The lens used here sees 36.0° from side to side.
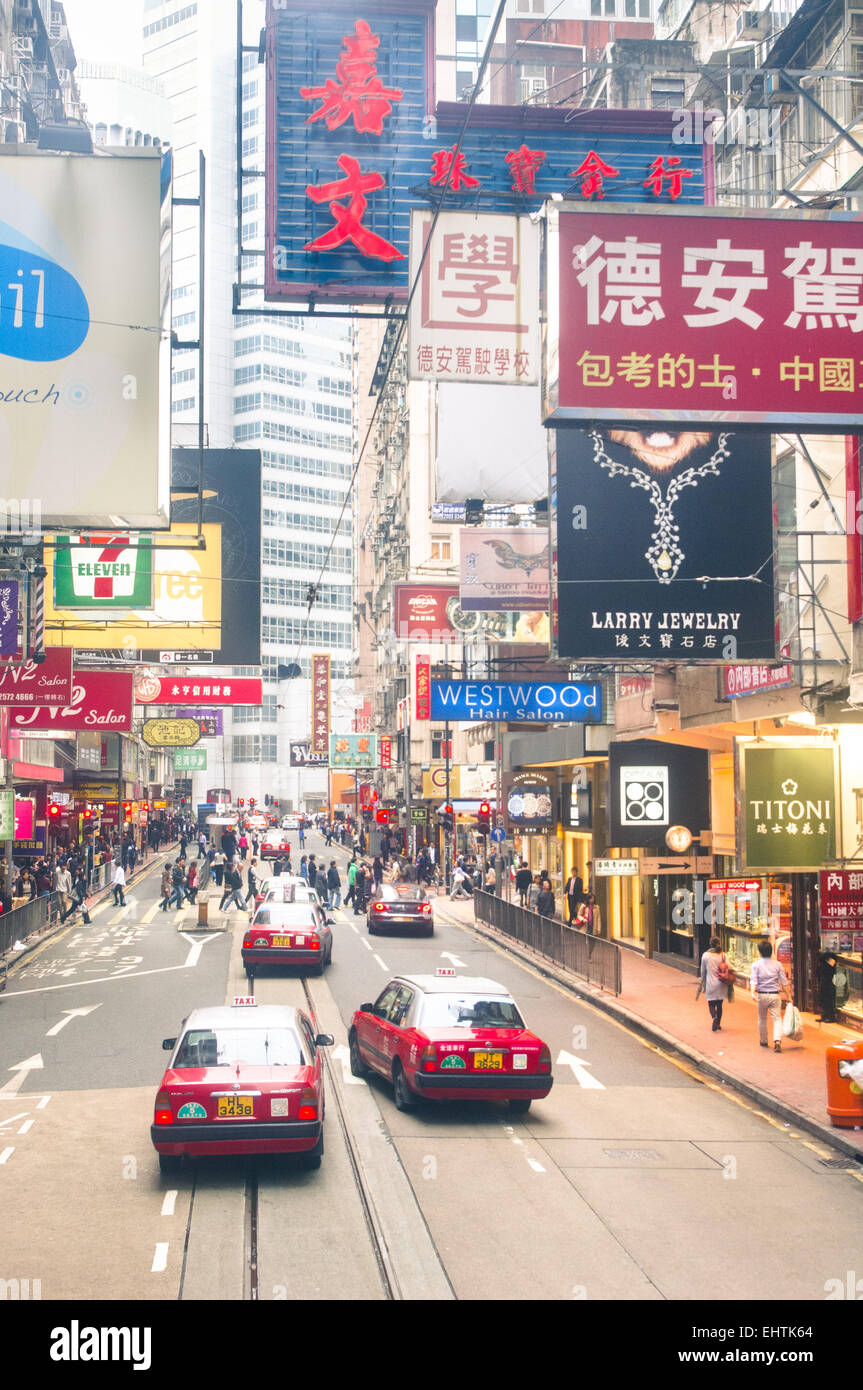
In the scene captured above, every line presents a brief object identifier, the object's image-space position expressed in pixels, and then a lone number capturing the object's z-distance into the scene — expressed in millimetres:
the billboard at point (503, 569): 28484
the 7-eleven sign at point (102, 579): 23858
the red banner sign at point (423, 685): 49484
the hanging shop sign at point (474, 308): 12570
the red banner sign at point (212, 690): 29016
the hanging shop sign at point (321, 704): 91062
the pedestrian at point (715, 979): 20172
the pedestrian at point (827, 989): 21141
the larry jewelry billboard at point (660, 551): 15672
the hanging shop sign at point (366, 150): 17781
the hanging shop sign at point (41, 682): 22078
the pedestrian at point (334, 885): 45594
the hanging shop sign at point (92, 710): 24578
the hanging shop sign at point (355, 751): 81625
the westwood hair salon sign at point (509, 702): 24516
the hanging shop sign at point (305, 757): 96275
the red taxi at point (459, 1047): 14125
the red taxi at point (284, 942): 26328
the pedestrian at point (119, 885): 45531
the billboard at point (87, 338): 14367
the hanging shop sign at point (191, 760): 67256
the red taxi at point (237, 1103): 11414
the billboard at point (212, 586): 26375
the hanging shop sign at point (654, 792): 25578
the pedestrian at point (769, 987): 18578
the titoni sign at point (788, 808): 18641
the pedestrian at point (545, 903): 34781
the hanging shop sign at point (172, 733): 36031
